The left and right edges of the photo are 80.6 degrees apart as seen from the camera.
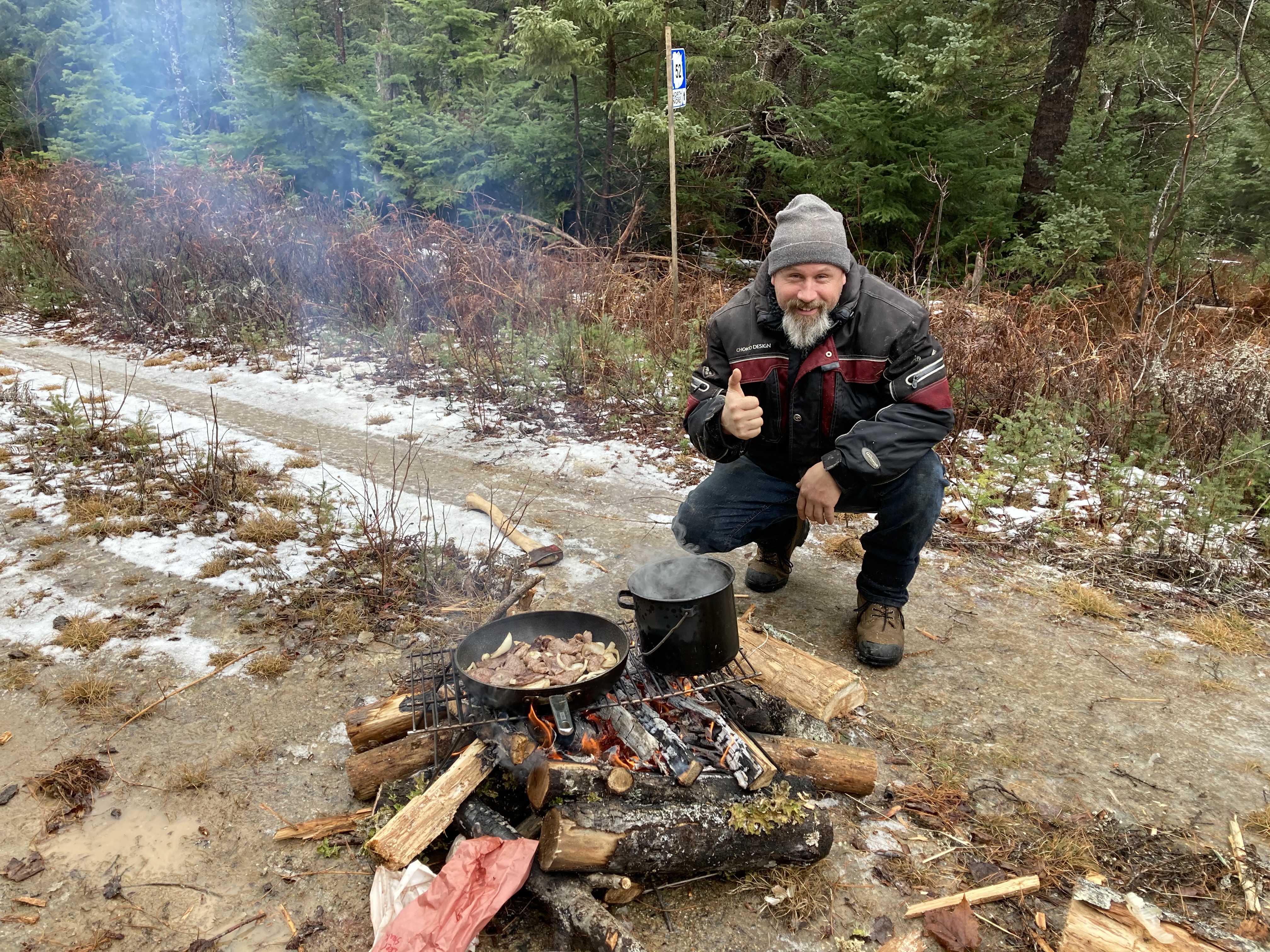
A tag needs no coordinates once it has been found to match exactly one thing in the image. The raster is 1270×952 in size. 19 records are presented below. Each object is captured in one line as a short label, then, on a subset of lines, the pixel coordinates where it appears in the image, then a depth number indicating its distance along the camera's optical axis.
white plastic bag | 1.94
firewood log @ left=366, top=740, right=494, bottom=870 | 1.99
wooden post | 6.58
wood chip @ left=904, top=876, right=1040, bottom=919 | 2.09
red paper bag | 1.82
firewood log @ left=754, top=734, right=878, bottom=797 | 2.39
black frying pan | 2.18
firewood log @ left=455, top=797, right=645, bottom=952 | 1.84
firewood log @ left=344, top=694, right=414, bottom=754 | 2.46
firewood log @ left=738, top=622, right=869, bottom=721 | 2.68
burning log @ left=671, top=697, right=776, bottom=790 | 2.15
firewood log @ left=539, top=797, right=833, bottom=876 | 1.97
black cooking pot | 2.41
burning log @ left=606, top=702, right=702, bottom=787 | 2.13
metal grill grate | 2.33
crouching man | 2.95
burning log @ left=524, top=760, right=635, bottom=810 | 2.05
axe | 3.92
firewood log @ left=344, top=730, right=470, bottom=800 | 2.35
